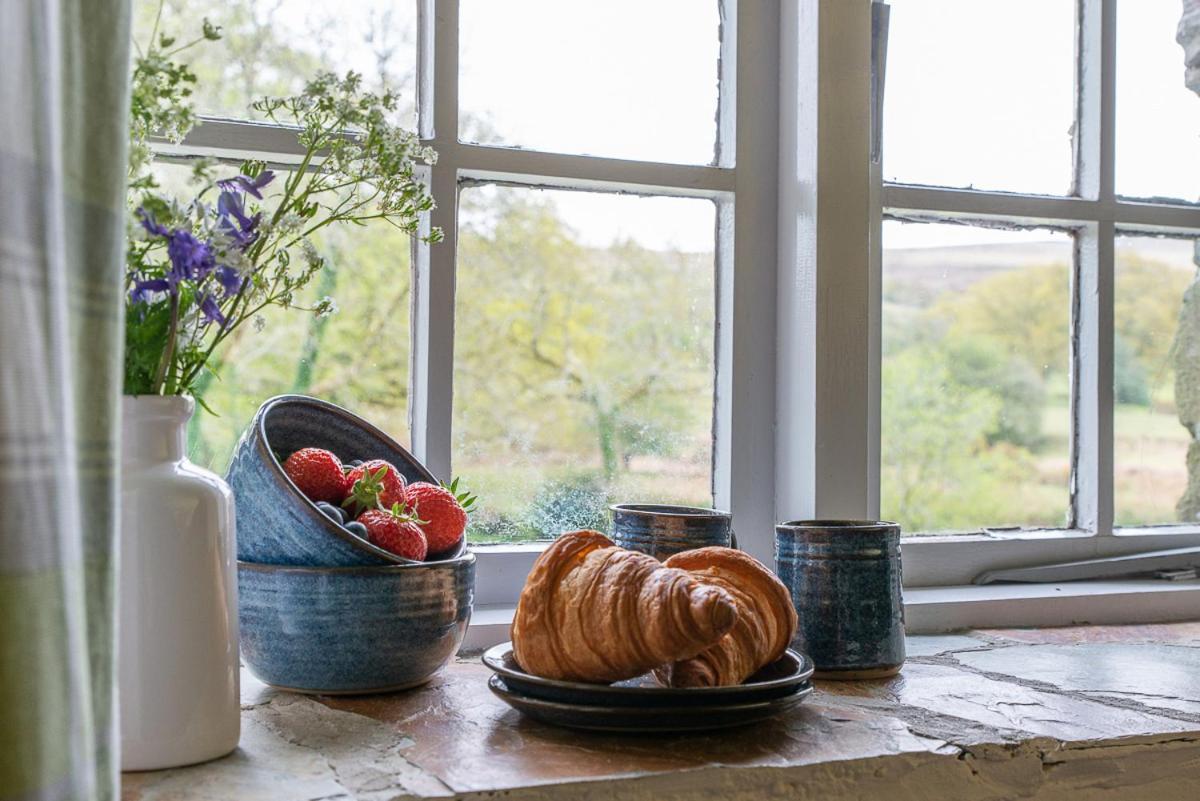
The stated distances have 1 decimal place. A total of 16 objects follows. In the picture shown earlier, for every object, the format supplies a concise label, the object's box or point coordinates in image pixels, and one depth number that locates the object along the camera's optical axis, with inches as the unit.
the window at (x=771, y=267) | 47.8
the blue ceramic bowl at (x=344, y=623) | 35.5
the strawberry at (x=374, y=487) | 37.6
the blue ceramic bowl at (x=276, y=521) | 35.6
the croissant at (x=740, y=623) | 34.4
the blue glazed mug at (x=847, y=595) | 40.9
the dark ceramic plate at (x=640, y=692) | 32.9
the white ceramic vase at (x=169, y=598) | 30.0
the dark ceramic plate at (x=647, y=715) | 33.1
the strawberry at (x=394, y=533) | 36.7
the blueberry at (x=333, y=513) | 36.4
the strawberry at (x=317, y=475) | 37.6
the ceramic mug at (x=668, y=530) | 40.8
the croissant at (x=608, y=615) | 32.3
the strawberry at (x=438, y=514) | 38.8
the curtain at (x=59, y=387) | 22.4
